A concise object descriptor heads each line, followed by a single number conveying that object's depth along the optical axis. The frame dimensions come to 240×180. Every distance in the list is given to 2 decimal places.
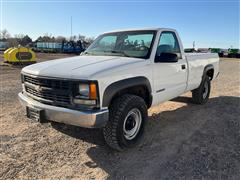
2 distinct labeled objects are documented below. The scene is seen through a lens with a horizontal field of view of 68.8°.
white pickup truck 2.36
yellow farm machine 13.33
